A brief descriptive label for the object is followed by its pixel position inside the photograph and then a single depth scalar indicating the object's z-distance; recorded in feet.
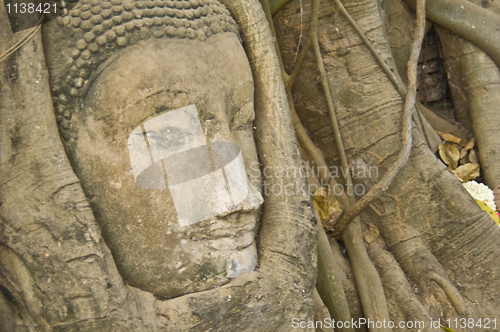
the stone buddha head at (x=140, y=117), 8.17
